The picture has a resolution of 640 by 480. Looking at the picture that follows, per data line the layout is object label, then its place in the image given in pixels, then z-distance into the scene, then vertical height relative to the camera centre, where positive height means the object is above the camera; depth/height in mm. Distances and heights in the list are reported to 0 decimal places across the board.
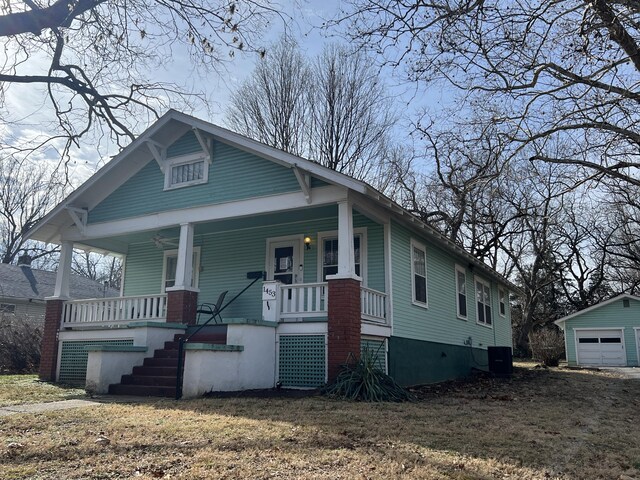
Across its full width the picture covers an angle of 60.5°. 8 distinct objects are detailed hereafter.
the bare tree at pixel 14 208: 37625 +9927
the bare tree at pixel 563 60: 8422 +5179
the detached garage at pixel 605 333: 31656 +1616
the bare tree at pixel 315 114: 28172 +12322
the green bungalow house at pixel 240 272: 10461 +2141
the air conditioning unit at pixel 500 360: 17469 -6
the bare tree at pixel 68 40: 6883 +4840
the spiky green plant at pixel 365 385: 9164 -451
